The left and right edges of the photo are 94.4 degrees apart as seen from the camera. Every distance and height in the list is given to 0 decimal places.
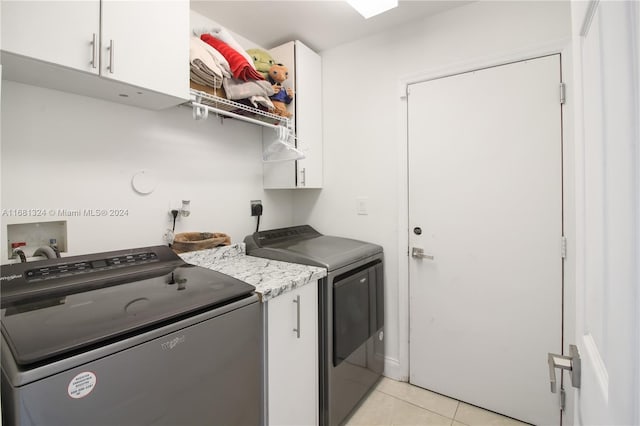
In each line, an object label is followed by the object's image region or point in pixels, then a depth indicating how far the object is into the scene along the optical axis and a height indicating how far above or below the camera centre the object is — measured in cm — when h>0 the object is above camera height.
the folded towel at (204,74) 151 +73
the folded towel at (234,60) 168 +87
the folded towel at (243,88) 169 +74
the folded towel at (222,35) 174 +104
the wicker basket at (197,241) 169 -17
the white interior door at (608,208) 35 +1
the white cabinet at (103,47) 98 +63
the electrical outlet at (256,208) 228 +4
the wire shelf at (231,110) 154 +63
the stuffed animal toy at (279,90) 203 +86
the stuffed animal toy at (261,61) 201 +104
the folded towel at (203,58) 151 +80
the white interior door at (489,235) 168 -13
